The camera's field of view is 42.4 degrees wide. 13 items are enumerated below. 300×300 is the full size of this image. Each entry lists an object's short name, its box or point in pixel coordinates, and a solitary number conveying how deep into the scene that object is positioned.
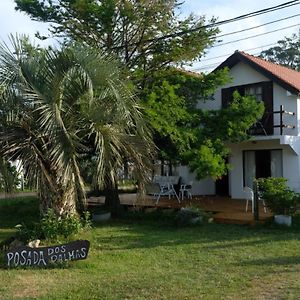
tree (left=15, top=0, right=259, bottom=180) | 11.04
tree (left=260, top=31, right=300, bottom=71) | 36.62
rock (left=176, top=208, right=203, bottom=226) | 9.87
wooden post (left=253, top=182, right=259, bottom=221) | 9.98
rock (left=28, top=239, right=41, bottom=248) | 6.89
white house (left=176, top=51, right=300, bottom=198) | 13.47
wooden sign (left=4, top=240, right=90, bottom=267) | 6.42
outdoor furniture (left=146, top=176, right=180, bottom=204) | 13.90
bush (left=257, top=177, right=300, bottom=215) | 9.38
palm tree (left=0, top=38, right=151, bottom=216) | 7.29
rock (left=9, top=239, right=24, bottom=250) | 7.41
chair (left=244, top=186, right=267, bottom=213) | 11.20
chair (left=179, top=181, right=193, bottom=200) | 14.25
